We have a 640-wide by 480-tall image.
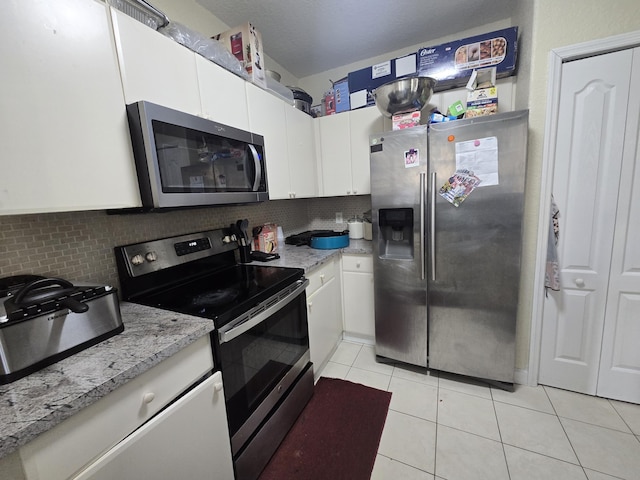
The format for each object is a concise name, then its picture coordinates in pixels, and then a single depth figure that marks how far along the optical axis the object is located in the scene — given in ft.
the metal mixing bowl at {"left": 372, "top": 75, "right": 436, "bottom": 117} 5.37
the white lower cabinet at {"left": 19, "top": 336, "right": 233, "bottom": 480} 1.90
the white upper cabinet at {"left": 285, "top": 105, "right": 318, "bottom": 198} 6.57
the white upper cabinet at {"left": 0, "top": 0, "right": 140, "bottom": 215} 2.30
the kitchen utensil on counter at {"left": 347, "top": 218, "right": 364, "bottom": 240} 7.83
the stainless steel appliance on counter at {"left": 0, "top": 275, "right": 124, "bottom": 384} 2.09
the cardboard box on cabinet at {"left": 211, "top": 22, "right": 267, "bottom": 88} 4.83
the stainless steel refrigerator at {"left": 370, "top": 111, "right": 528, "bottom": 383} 4.73
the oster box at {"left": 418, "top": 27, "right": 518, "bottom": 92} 5.33
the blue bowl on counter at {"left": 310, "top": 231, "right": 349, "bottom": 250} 6.84
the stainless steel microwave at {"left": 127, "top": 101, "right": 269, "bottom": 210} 3.18
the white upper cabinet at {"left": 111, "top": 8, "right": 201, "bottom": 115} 3.11
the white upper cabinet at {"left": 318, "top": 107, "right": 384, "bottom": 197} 7.09
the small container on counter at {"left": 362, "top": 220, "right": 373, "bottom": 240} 7.76
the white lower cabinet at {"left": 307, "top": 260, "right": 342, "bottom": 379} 5.60
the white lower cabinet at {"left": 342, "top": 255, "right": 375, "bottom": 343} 6.79
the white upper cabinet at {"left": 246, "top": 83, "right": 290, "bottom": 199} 5.29
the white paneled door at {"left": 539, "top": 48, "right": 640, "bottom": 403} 4.35
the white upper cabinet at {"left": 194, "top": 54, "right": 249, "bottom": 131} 4.15
